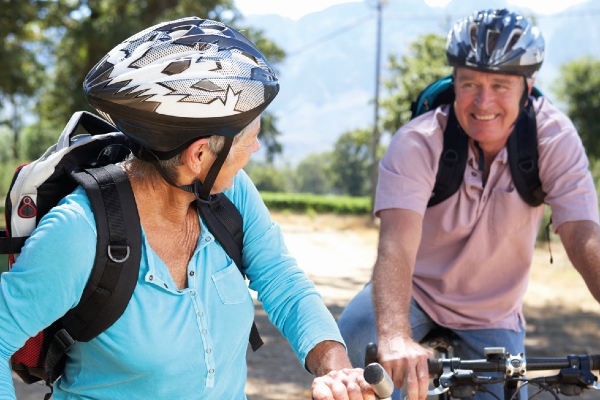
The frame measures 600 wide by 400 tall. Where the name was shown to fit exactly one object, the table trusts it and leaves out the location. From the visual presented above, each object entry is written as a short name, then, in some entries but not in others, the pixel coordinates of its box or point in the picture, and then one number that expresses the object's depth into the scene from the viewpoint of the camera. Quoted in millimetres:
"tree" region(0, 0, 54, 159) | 22875
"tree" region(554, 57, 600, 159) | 29703
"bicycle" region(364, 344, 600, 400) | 2791
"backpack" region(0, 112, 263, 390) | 2109
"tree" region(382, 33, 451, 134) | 31766
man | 3471
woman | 2057
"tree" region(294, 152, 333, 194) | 178125
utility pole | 39669
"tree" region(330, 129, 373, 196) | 122862
